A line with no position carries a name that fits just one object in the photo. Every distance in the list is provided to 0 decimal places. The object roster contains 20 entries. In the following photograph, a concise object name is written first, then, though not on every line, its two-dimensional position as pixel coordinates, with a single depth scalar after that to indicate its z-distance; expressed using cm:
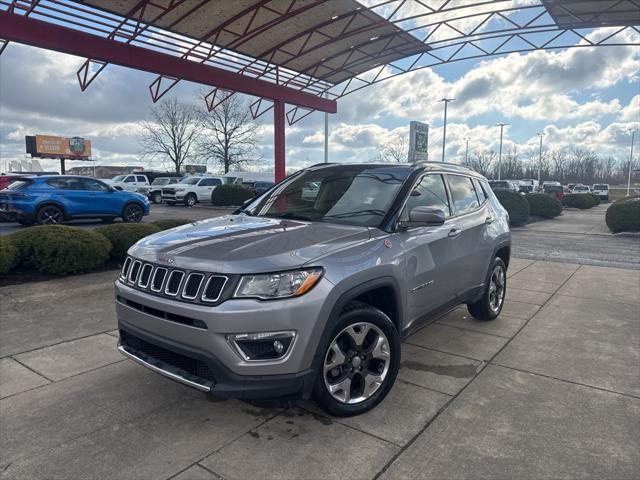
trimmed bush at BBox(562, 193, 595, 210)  3187
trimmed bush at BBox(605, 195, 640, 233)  1495
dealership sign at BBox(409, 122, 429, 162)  1484
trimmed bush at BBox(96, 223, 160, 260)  781
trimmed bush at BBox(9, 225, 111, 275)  687
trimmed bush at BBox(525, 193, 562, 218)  2173
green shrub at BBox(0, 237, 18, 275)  644
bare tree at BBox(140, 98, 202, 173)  5513
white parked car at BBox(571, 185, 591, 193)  4394
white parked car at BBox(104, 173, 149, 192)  2862
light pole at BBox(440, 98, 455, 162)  3741
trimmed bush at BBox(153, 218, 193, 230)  868
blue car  1305
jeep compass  264
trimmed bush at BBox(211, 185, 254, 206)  2548
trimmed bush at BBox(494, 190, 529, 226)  1734
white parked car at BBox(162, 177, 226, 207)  2642
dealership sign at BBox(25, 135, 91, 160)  6078
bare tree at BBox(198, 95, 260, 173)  4947
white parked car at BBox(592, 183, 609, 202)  4575
